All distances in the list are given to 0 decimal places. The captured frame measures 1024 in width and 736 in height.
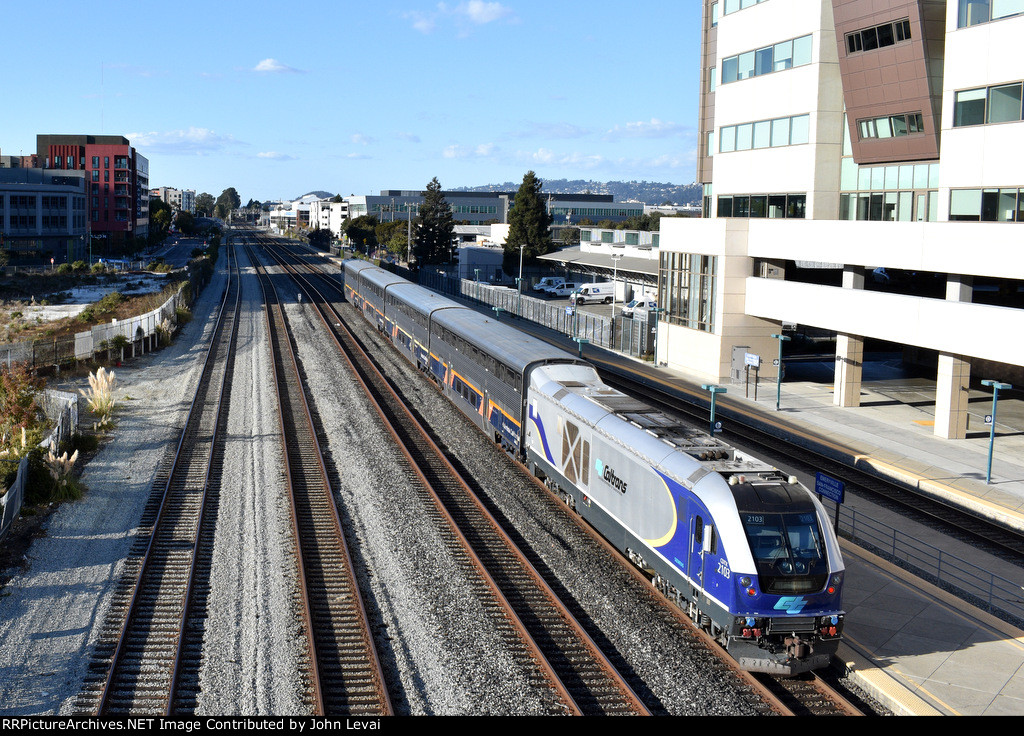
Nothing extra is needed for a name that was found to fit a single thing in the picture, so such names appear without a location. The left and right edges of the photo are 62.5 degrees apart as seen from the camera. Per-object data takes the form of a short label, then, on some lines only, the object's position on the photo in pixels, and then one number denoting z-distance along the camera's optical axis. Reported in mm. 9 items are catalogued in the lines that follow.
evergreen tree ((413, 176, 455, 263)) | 109500
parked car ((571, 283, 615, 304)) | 79000
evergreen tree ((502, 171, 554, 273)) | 96312
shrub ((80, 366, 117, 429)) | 30612
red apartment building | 155625
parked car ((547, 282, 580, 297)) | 83375
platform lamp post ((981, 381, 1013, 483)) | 24562
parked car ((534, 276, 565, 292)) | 84375
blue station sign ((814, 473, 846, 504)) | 18094
